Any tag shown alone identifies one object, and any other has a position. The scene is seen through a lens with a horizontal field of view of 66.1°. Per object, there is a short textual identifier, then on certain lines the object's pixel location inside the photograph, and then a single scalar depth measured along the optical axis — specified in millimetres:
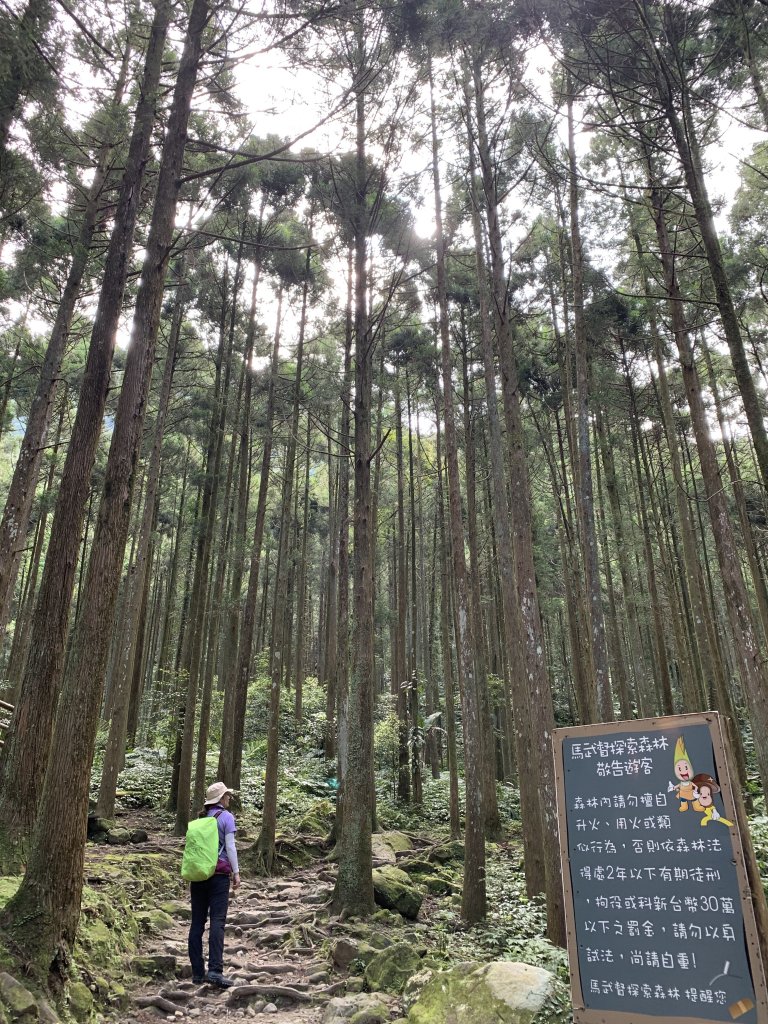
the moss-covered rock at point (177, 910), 6884
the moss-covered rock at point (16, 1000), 3271
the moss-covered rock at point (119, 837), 9117
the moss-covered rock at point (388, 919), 6840
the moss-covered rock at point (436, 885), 8900
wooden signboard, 2746
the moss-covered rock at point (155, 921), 6043
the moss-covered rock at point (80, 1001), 3856
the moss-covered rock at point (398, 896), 7273
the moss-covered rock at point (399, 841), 10820
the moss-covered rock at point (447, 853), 10398
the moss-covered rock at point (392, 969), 5207
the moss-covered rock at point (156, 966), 5043
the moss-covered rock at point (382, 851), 9648
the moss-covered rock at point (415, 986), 4480
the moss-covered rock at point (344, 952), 5699
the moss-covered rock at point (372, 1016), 4281
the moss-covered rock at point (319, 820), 11758
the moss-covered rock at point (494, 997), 3596
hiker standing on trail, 5098
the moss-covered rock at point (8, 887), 4412
